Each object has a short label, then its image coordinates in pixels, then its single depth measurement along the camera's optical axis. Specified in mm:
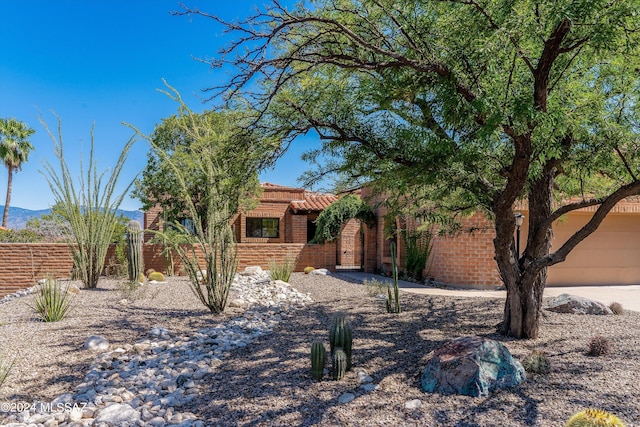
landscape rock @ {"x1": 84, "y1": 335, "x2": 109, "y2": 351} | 5590
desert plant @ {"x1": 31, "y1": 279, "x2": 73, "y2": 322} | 6773
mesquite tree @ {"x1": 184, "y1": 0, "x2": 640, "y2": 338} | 3951
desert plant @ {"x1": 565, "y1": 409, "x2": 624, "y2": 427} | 2760
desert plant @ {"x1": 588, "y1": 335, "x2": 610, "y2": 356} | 5031
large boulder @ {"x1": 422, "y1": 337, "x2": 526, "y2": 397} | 3988
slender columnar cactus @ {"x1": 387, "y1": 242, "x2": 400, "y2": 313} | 7593
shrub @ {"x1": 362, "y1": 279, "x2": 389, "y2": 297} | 10052
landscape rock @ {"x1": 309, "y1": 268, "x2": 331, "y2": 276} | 14864
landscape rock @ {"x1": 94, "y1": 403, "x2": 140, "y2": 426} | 3885
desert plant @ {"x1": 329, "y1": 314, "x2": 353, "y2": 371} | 4824
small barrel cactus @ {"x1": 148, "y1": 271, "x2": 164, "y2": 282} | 11992
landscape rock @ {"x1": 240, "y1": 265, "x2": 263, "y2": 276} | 13852
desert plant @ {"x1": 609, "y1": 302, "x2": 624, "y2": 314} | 7907
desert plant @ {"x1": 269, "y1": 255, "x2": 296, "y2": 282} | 12172
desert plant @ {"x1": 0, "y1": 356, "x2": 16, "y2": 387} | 4301
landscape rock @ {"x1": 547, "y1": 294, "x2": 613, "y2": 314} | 7812
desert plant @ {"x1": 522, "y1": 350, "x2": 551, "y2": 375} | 4434
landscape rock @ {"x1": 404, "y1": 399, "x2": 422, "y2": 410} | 3752
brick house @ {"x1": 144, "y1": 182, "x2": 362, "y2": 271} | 22078
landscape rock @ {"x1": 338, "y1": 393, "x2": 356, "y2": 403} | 3967
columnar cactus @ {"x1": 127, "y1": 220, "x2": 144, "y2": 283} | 10555
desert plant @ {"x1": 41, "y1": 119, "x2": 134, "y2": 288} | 10367
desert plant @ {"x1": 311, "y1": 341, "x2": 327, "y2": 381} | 4445
